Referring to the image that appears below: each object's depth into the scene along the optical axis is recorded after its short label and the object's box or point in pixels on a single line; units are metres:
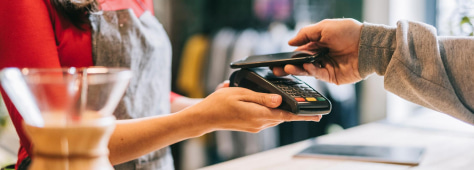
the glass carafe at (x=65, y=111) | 0.45
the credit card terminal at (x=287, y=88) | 0.89
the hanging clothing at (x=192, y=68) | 2.54
